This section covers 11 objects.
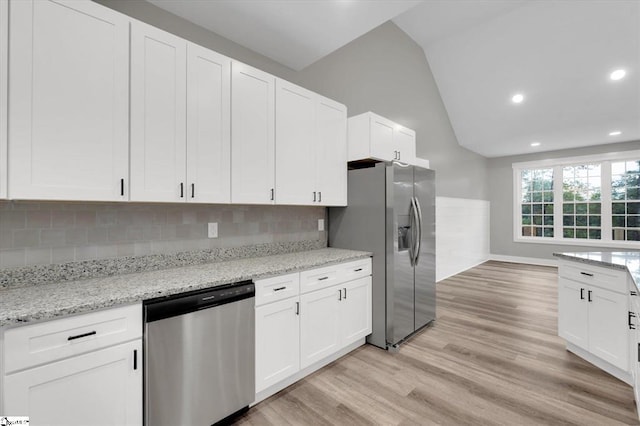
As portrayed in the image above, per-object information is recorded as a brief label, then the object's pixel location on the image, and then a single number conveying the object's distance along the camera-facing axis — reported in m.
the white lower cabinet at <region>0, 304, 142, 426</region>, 1.20
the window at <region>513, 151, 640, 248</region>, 6.20
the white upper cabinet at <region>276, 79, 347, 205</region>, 2.53
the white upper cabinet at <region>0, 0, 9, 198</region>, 1.35
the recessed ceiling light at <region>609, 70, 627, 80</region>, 4.36
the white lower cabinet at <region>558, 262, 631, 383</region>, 2.27
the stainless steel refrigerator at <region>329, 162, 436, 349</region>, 2.86
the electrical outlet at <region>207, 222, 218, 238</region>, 2.42
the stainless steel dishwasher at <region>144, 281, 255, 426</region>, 1.54
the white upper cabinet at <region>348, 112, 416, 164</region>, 3.12
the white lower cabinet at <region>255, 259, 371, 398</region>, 2.06
